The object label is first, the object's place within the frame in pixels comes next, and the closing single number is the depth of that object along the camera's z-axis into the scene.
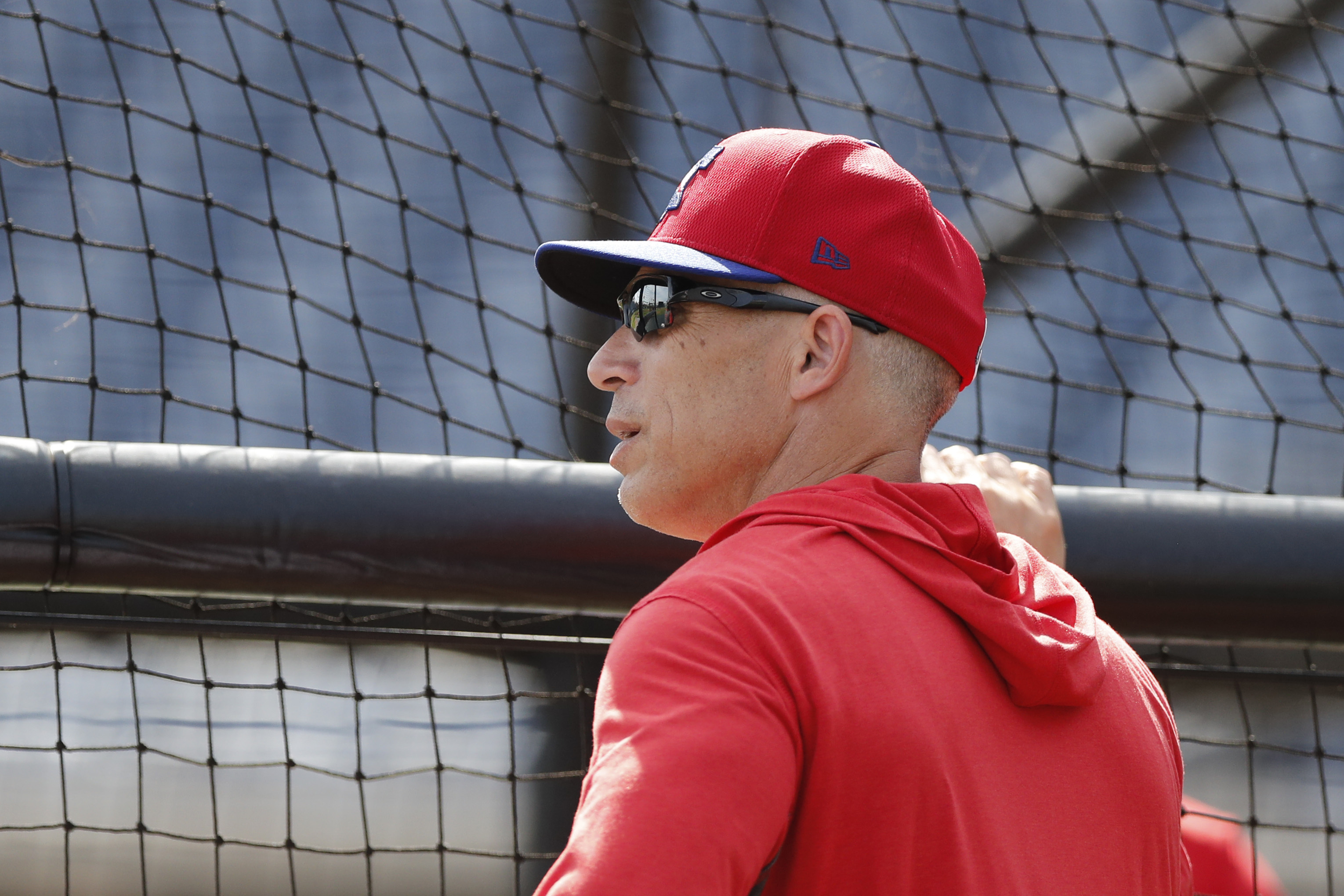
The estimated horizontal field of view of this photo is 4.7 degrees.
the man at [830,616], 9.11
